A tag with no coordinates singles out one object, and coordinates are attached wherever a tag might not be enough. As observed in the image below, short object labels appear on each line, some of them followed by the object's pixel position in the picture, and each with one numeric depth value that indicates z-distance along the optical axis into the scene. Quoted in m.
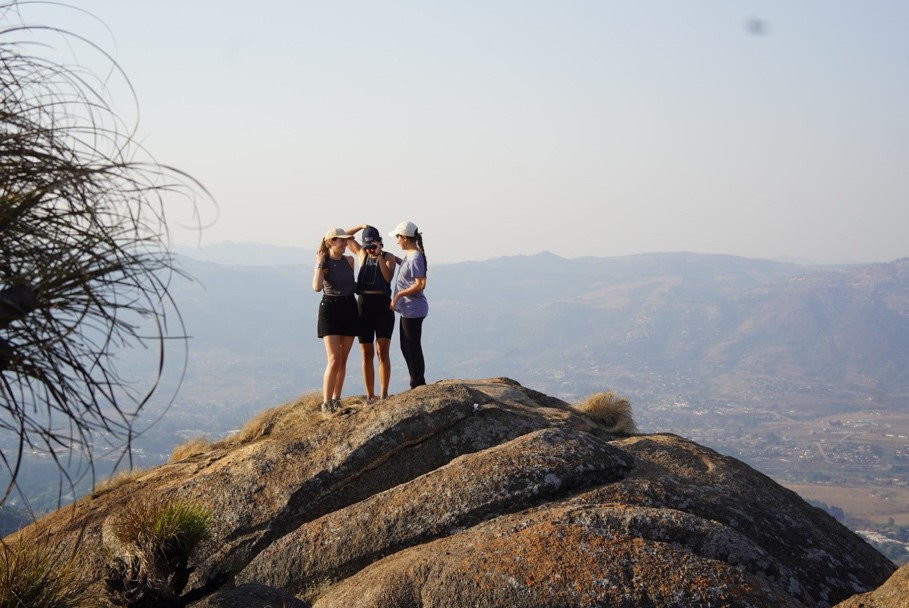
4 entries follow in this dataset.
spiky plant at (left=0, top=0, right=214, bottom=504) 6.16
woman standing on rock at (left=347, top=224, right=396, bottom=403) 15.86
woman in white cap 15.71
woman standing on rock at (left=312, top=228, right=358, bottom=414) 15.41
